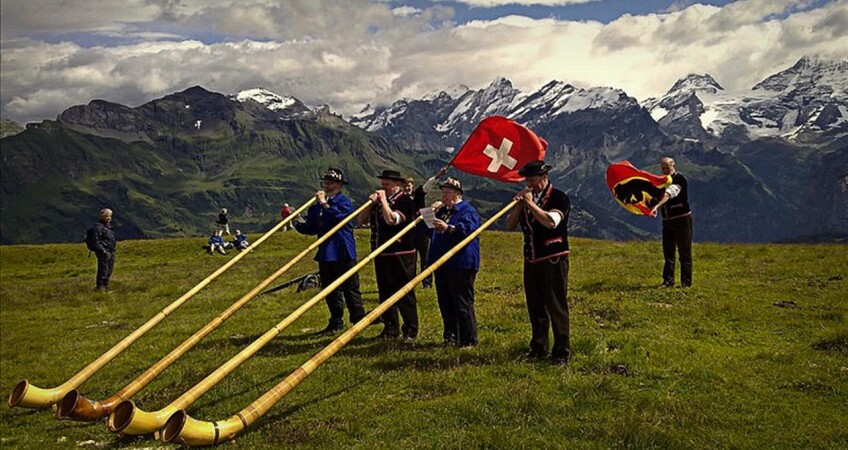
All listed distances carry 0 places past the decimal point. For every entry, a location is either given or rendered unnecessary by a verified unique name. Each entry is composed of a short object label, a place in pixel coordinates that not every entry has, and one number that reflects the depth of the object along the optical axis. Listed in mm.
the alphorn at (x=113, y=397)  9914
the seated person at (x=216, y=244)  49219
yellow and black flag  20250
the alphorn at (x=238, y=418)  8750
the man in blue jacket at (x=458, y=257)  14383
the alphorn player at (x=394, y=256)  15758
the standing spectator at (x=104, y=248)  31141
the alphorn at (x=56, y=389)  10391
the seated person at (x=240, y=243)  49844
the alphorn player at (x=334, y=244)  16531
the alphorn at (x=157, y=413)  8945
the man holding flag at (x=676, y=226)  20453
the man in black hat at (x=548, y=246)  12703
